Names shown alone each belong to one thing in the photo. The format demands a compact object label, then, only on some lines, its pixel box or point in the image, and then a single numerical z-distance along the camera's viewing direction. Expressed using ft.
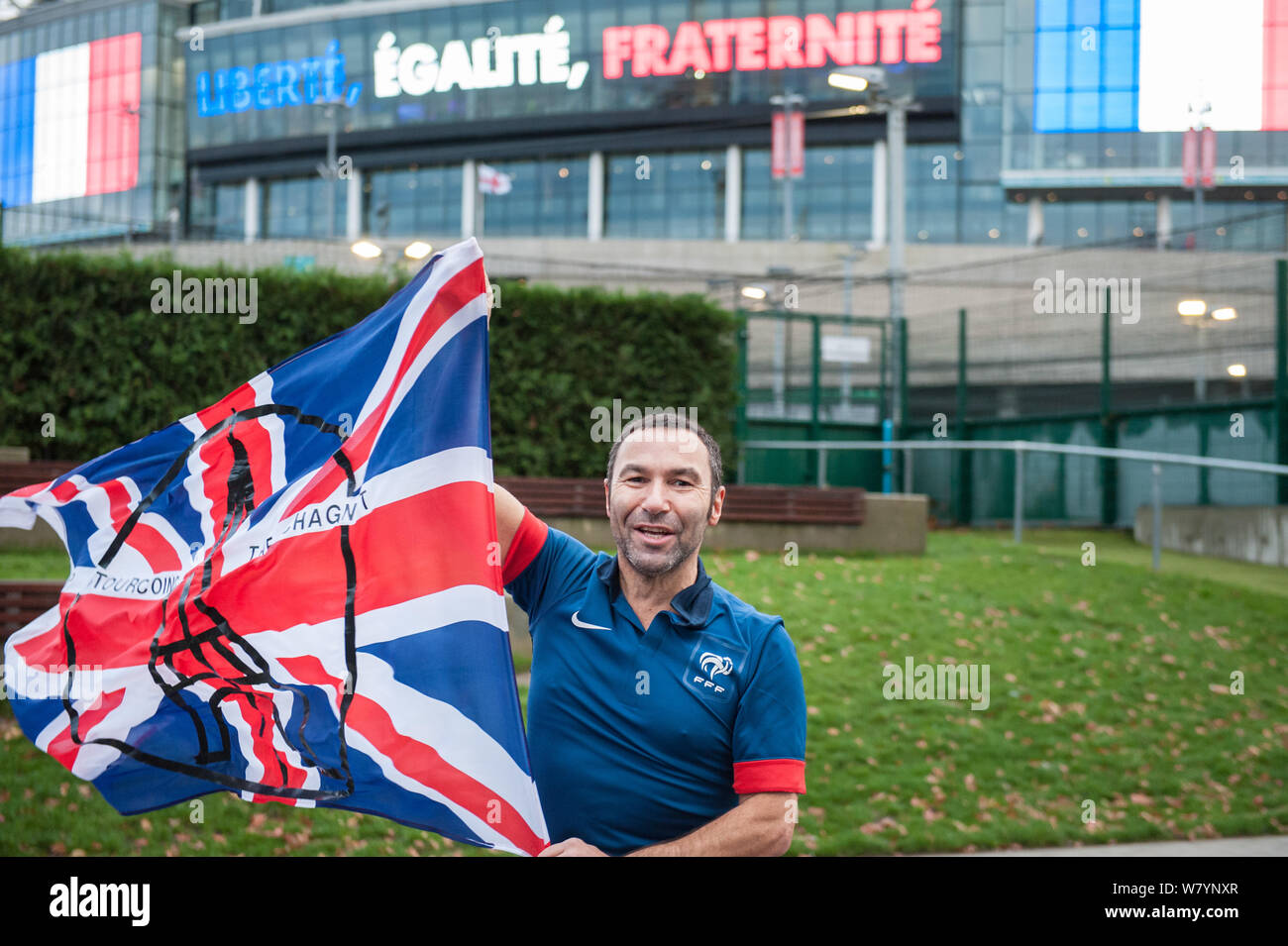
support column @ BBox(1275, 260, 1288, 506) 51.78
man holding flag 9.25
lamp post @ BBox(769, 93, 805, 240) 135.54
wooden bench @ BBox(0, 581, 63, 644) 26.86
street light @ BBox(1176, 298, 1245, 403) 56.49
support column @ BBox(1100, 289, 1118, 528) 60.23
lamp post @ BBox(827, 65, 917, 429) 55.83
